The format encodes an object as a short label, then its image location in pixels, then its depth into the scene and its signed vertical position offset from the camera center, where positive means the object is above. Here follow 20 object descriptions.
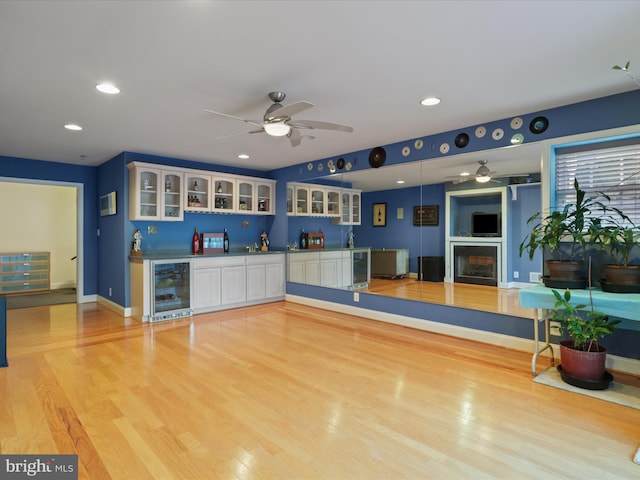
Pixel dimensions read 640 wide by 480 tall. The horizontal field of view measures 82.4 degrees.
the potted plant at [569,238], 3.07 +0.02
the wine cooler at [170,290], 5.00 -0.69
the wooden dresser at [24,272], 7.05 -0.62
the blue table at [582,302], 2.59 -0.47
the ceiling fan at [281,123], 2.92 +0.99
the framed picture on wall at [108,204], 5.57 +0.58
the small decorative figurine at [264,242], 6.66 -0.02
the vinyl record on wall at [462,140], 4.07 +1.13
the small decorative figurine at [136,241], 5.25 +0.00
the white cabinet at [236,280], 5.39 -0.63
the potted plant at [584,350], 2.75 -0.85
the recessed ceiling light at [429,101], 3.22 +1.25
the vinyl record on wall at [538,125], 3.50 +1.12
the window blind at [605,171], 3.12 +0.62
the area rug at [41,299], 6.12 -1.05
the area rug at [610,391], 2.58 -1.12
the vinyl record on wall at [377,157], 4.88 +1.13
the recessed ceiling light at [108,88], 2.88 +1.23
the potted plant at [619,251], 2.83 -0.08
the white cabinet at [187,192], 5.19 +0.76
